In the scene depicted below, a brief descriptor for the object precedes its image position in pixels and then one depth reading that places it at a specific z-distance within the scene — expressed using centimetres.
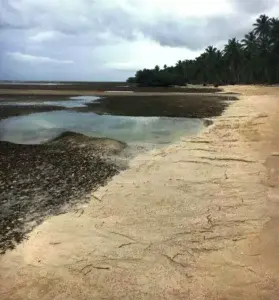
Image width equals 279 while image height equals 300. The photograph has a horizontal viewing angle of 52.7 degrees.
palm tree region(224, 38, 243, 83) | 7378
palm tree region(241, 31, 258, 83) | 6854
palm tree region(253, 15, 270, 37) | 6254
